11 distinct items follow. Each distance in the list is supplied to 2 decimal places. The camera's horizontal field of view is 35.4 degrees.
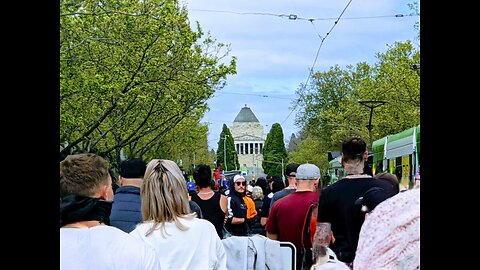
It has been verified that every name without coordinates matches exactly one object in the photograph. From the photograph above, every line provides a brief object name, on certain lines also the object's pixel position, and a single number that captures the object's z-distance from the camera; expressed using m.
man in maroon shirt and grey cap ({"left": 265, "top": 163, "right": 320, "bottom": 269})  6.65
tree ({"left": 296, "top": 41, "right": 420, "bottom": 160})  39.59
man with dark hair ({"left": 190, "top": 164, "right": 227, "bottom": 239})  8.17
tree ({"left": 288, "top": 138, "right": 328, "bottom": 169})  78.19
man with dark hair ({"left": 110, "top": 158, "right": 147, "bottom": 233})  5.88
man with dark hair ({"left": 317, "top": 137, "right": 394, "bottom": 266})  5.15
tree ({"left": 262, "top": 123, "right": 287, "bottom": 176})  141.75
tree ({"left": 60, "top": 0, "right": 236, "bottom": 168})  24.59
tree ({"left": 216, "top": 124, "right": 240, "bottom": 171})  144.12
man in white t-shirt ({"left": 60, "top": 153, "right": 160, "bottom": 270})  3.22
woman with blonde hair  4.23
